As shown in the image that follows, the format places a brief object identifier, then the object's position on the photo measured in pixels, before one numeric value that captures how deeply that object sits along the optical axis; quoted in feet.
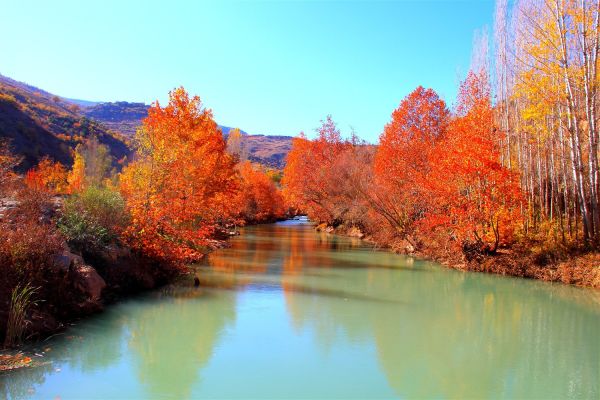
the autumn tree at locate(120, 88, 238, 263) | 47.32
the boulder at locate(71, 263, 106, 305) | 35.14
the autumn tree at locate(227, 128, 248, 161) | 198.18
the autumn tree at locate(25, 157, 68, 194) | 117.39
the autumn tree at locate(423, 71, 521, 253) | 60.39
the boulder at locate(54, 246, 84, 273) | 33.20
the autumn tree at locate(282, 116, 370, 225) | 113.24
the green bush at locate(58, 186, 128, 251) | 39.91
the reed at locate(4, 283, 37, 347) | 26.61
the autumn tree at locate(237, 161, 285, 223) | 164.86
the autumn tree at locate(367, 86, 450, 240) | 86.74
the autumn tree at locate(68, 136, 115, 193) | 148.36
